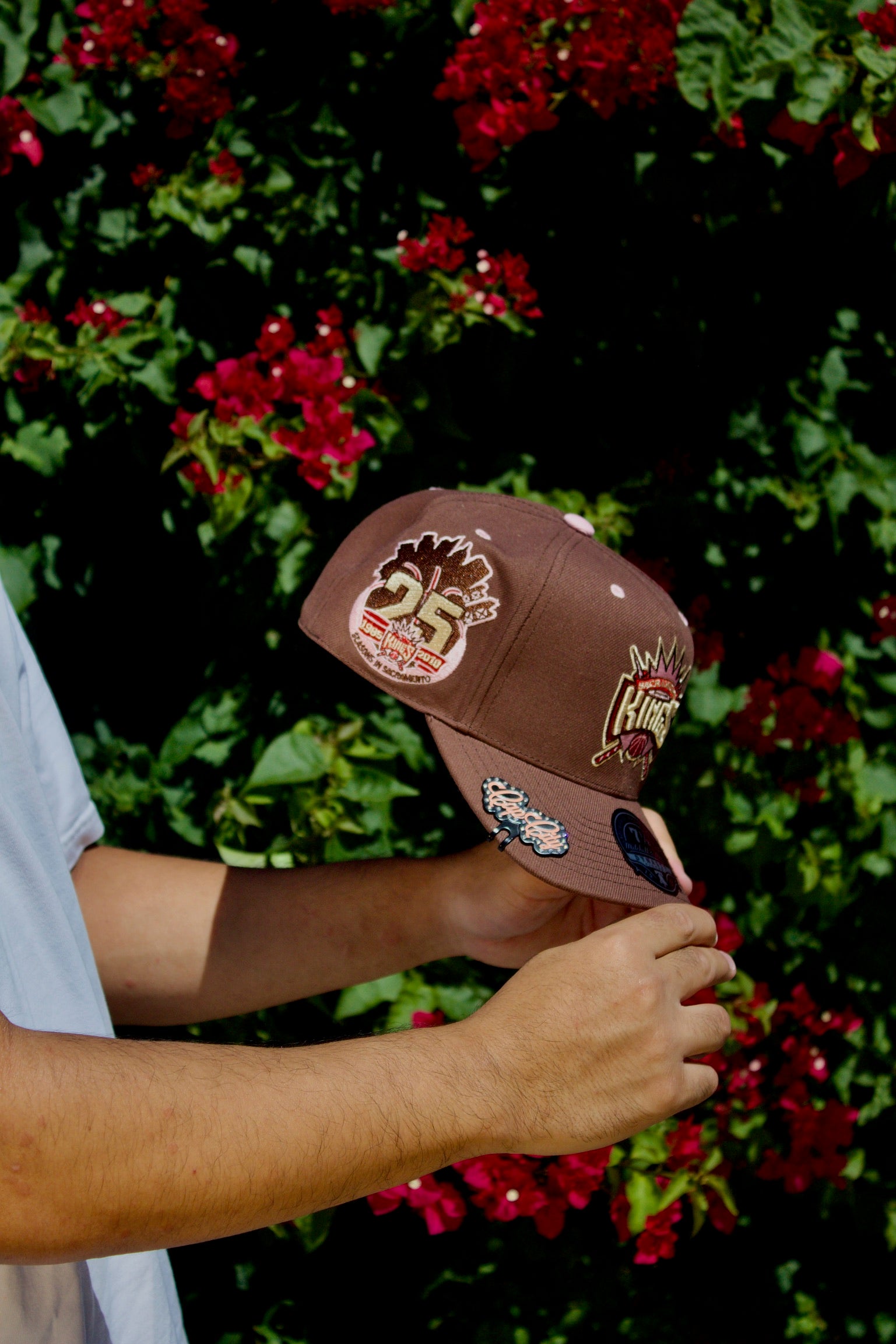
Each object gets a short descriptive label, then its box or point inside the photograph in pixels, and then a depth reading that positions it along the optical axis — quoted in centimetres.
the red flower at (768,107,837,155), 110
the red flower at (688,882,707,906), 114
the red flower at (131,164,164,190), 117
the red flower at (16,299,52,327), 117
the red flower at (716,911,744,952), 117
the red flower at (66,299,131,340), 115
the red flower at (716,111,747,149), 111
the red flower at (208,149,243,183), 114
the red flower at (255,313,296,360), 110
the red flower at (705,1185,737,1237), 119
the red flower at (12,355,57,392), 116
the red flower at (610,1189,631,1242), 116
